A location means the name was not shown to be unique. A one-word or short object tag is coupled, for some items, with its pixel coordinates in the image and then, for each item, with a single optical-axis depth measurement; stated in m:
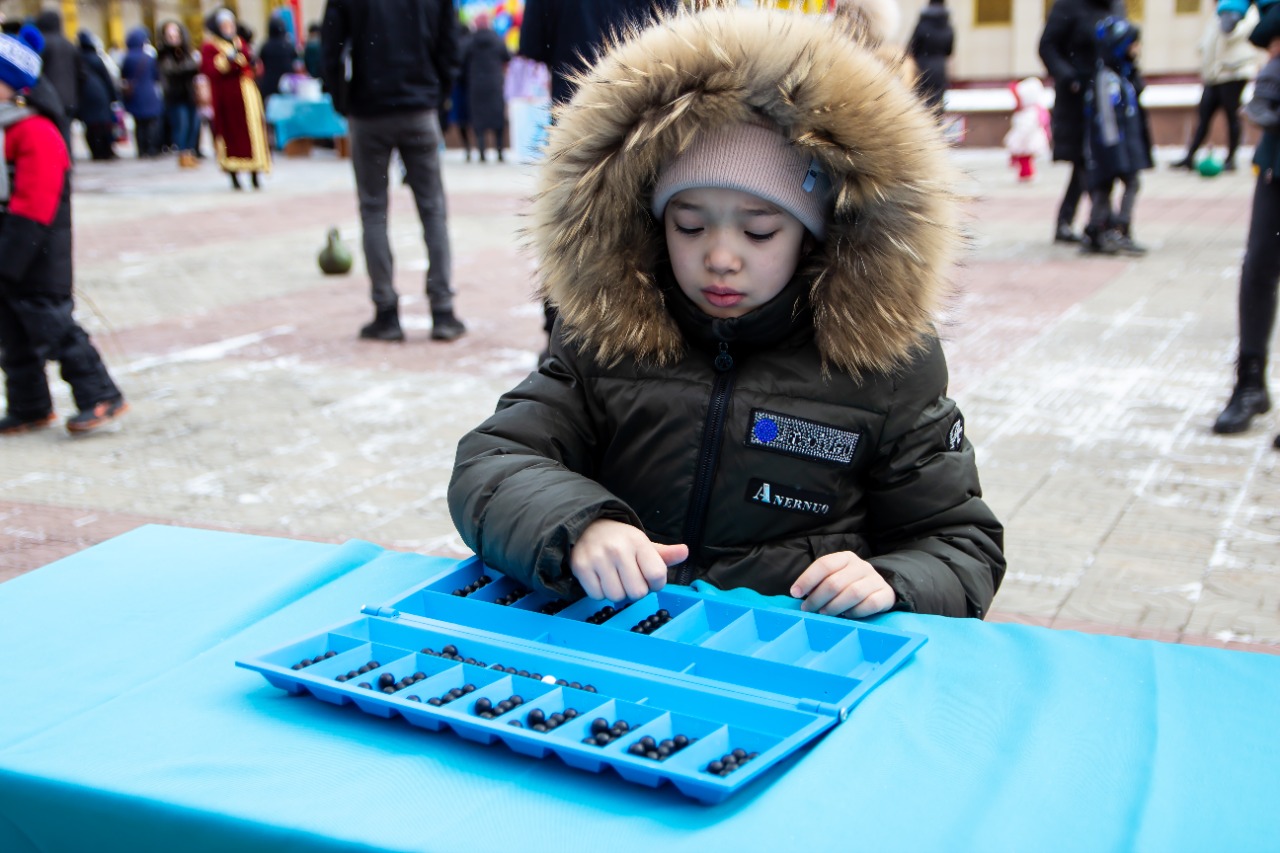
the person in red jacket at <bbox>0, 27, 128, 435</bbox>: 4.91
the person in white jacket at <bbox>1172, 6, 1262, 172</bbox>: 12.21
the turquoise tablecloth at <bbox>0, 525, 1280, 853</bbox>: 1.14
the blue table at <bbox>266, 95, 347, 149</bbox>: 17.73
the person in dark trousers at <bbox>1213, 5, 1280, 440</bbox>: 4.54
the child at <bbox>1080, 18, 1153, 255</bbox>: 8.50
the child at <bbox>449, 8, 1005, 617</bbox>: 1.91
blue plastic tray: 1.24
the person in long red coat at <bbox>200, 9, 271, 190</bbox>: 13.88
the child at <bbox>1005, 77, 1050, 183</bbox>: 12.92
